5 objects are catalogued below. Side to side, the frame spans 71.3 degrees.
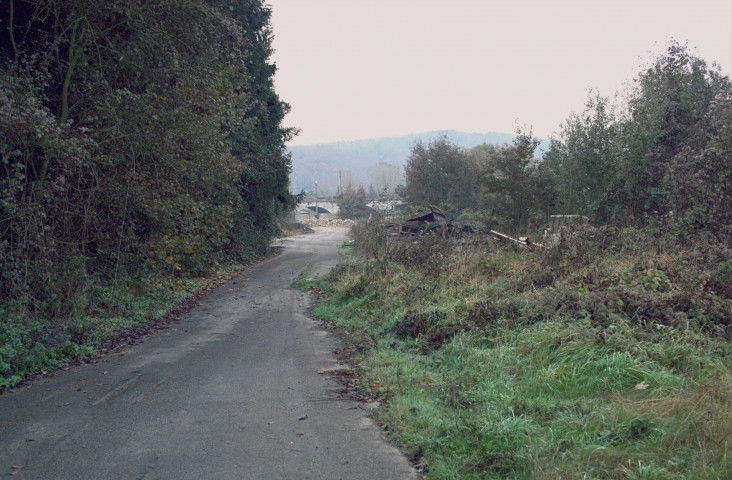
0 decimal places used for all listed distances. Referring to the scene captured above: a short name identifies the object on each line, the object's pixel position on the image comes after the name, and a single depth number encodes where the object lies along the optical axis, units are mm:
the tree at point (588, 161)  20969
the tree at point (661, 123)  16766
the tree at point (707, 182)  12758
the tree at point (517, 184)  25281
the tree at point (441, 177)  39000
